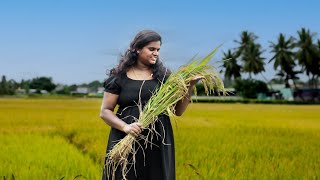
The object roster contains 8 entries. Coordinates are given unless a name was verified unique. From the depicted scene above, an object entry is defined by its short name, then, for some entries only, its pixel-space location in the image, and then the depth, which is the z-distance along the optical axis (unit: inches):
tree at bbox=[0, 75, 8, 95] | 2384.8
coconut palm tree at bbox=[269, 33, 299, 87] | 2316.7
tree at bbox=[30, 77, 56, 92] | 3216.3
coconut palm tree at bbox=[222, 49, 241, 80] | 2552.4
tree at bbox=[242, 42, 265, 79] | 2406.5
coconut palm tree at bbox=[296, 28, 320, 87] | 2268.7
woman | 122.4
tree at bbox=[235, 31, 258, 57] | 2481.5
